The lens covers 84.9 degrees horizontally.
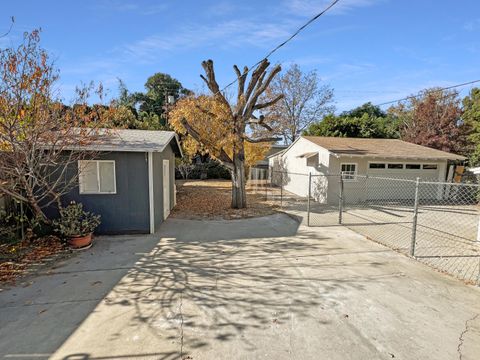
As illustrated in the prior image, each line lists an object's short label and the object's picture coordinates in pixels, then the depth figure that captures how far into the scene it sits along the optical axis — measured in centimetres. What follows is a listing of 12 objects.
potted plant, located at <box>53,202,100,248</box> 629
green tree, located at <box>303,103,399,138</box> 2536
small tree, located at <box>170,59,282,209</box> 1053
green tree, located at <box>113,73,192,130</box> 2483
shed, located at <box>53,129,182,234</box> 718
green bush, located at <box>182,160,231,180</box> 2631
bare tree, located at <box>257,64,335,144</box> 3034
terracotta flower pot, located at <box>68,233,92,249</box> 627
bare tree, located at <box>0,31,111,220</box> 527
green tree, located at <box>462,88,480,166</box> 1564
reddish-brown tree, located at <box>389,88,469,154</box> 2156
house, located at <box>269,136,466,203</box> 1318
